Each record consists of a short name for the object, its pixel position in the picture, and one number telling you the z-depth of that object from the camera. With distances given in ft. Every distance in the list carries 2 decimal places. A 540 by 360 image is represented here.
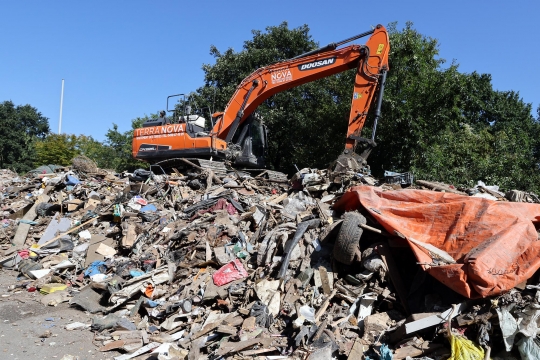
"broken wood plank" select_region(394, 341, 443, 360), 13.76
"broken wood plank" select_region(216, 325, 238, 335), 15.90
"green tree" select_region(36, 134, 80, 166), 103.81
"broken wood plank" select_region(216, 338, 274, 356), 14.70
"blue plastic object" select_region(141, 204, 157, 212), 29.35
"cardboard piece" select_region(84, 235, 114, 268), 25.16
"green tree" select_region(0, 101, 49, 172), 128.16
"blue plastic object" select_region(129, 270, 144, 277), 22.20
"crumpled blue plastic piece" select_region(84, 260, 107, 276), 23.94
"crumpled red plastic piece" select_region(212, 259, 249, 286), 19.77
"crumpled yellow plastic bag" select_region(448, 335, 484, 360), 13.00
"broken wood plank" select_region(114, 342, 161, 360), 15.53
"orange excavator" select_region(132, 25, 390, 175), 31.71
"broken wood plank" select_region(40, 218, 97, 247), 28.22
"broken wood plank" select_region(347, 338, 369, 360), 13.98
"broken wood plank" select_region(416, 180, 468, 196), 24.42
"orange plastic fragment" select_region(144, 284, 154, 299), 20.30
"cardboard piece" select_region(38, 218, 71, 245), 29.76
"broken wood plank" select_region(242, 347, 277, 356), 14.71
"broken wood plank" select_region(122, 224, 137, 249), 25.41
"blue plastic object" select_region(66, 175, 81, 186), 37.12
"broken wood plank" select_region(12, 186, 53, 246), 29.94
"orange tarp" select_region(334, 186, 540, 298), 14.02
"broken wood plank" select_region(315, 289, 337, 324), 16.21
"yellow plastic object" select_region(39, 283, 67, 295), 22.53
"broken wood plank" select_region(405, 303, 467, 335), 14.06
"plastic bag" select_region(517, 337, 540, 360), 12.59
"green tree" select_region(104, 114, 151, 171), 99.14
